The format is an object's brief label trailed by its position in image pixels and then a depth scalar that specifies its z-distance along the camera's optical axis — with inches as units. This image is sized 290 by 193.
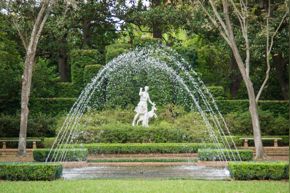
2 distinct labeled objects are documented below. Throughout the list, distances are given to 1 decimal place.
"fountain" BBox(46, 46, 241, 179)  1156.5
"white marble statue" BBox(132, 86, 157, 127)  1019.3
